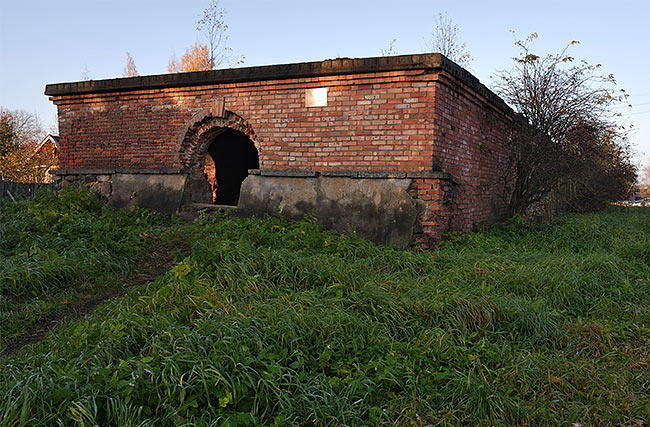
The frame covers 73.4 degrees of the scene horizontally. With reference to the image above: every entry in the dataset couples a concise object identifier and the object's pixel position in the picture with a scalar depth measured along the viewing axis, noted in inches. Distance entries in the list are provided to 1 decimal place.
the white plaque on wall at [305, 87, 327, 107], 307.1
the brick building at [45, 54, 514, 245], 282.0
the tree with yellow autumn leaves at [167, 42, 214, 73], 935.7
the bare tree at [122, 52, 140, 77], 1073.5
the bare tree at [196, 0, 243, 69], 935.7
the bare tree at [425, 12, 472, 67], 937.0
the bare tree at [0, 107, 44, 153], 1048.3
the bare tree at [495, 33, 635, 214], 381.1
